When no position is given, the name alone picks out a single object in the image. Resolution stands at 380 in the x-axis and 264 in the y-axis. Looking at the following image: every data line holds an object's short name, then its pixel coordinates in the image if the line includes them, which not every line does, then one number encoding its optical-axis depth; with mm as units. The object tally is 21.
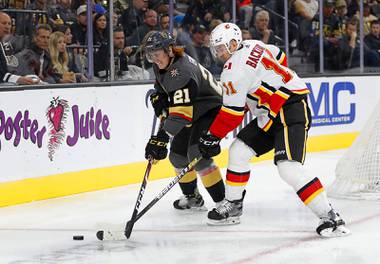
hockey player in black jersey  9774
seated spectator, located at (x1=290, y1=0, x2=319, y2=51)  18657
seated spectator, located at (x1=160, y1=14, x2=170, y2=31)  15593
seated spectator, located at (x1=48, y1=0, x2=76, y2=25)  13321
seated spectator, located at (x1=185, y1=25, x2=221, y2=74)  16332
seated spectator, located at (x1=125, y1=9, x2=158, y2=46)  14951
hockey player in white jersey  9283
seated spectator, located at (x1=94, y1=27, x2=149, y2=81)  14038
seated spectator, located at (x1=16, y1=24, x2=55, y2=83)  12762
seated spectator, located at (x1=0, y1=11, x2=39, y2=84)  12309
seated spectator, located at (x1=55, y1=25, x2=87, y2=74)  13525
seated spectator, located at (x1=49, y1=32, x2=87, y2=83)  13180
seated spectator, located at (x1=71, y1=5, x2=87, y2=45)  13759
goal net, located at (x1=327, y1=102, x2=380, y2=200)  11985
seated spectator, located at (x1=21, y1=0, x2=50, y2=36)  12853
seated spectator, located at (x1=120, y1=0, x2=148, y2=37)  14702
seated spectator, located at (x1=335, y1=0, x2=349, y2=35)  19789
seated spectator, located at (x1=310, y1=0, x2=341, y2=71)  19109
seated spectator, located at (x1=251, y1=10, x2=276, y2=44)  17932
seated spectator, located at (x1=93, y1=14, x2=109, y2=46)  13977
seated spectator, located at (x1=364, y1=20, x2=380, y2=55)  20226
